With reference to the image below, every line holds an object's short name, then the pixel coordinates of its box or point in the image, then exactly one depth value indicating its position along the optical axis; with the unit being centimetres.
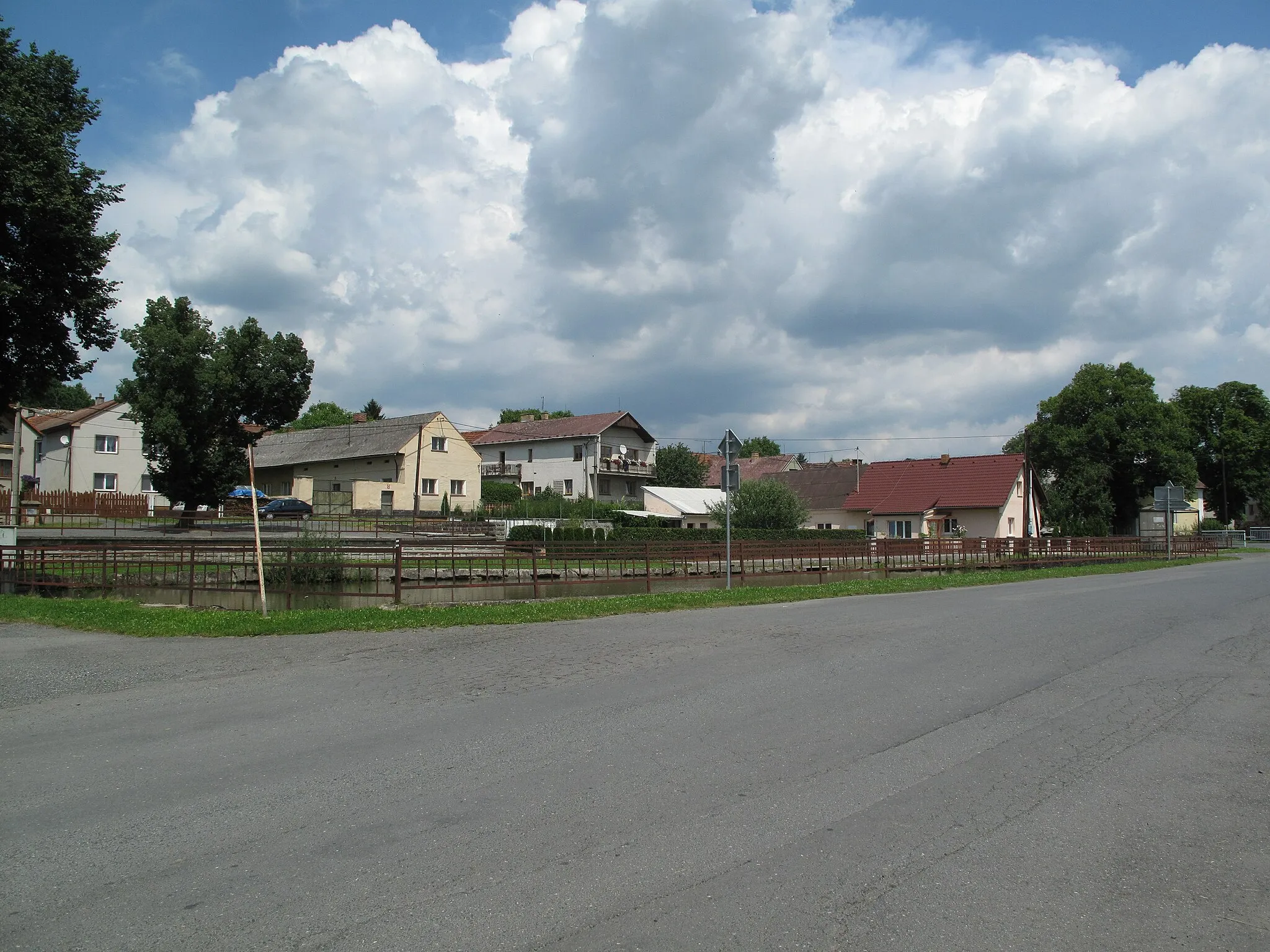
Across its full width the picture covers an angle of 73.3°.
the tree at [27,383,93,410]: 10731
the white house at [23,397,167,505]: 5722
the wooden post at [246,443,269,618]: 1484
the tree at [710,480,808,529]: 5070
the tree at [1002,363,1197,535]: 6562
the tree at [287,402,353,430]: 10375
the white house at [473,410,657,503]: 6725
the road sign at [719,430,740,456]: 2053
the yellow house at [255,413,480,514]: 6028
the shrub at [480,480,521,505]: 6544
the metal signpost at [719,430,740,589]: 1989
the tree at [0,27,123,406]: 1955
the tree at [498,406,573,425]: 10788
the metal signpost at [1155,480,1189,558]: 4266
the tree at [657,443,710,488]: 7925
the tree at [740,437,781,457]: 14050
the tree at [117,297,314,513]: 4569
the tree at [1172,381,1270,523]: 8531
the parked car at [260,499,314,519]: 5014
